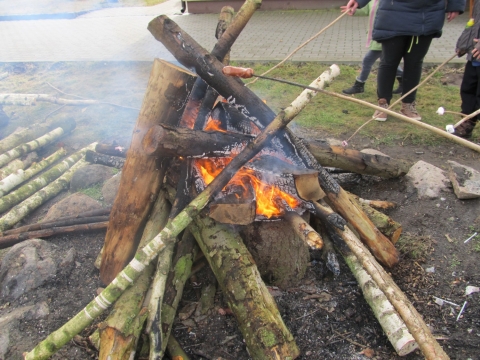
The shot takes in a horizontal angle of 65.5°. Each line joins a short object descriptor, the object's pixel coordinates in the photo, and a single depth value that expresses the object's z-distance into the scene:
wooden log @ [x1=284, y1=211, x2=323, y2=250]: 2.29
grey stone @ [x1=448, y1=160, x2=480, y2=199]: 3.54
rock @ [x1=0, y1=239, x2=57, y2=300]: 2.92
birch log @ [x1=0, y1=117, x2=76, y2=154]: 5.32
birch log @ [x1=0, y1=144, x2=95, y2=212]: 4.24
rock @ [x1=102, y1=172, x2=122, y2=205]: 4.08
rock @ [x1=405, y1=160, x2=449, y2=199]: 3.75
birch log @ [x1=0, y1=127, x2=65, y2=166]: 4.98
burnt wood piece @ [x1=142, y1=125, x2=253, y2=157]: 2.33
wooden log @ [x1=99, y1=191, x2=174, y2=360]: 2.22
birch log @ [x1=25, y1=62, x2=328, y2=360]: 2.18
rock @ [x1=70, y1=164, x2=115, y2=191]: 4.51
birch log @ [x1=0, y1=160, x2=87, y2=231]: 3.93
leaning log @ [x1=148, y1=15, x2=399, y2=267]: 2.75
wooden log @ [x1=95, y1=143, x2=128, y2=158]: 3.79
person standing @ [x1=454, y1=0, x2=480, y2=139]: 4.59
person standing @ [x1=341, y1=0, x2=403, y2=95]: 6.18
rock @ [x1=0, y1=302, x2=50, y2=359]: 2.50
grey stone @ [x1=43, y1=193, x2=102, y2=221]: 3.80
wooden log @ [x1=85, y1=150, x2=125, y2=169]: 3.97
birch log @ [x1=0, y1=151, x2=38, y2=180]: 4.83
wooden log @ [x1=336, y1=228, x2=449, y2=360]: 2.08
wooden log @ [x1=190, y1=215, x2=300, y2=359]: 2.20
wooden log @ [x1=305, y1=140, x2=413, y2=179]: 3.67
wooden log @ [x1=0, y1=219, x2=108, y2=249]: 3.48
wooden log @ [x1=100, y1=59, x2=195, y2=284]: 2.72
